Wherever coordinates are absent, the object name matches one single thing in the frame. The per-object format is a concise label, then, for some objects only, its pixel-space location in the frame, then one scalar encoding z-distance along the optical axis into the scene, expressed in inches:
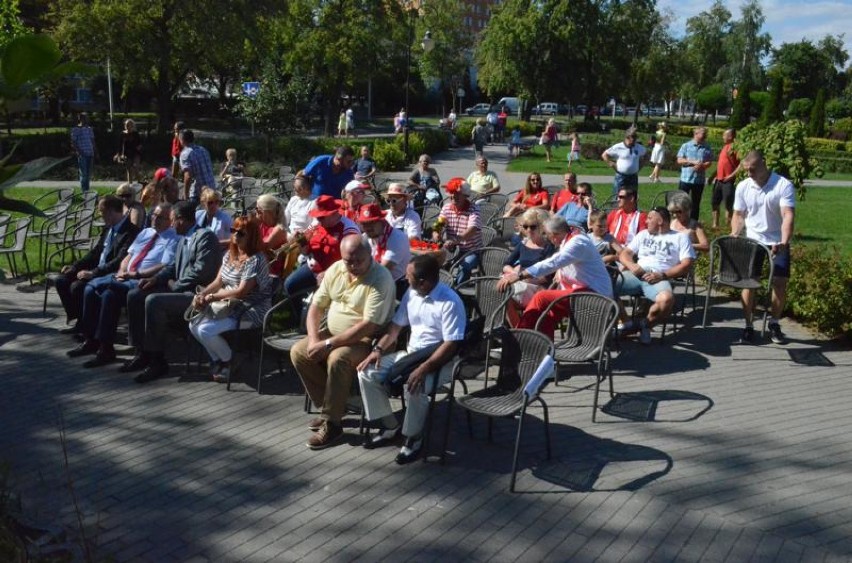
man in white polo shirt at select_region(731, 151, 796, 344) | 308.2
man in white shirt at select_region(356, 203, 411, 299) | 277.3
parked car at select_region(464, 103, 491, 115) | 2769.7
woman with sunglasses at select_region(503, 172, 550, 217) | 440.1
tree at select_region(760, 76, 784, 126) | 1374.3
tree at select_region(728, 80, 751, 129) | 1620.3
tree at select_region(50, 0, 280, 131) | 1088.2
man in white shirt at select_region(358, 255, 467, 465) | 210.1
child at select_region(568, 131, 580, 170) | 1151.4
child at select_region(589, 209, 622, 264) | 331.9
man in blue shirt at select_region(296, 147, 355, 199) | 416.2
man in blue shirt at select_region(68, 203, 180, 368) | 293.6
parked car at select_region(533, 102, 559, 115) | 2898.6
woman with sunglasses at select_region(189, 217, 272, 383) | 269.4
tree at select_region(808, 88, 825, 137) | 1765.5
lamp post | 1064.1
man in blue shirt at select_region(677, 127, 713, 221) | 537.0
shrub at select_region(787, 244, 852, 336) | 311.7
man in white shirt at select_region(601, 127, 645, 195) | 560.1
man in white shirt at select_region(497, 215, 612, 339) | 271.1
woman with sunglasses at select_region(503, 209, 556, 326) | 306.0
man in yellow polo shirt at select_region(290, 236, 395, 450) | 223.9
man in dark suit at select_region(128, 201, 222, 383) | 280.2
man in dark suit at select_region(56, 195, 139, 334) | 319.0
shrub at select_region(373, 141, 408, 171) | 1003.9
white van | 2942.2
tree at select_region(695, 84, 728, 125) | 2726.4
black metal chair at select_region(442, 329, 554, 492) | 197.0
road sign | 1016.2
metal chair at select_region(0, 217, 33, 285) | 392.6
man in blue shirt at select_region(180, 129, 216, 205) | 487.2
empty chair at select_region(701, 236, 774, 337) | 314.5
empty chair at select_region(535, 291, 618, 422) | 245.0
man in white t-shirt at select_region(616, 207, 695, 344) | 306.0
